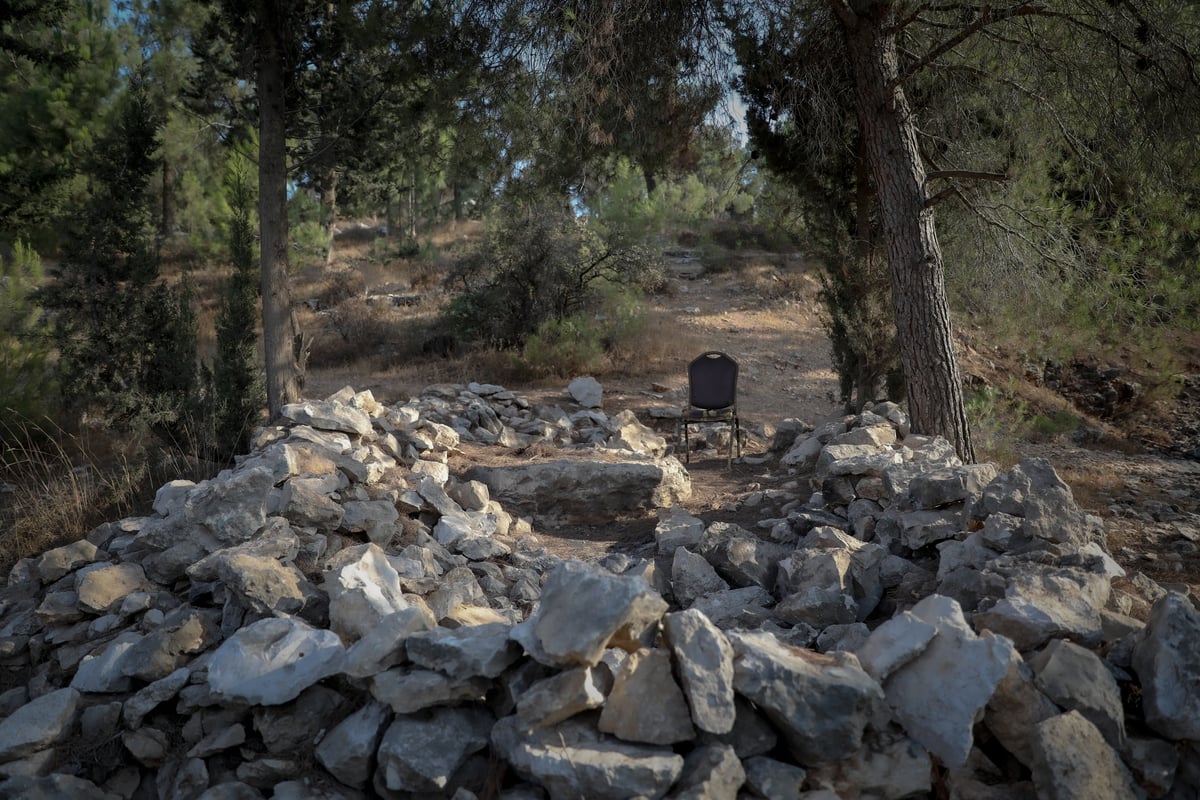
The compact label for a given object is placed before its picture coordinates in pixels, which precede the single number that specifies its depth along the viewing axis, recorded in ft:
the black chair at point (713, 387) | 25.09
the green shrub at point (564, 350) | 37.42
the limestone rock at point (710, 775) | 8.13
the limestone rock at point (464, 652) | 9.48
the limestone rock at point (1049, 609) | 10.04
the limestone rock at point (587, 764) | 8.27
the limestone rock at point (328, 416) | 19.93
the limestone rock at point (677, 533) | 16.29
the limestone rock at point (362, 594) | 11.52
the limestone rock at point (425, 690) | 9.50
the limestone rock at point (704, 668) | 8.67
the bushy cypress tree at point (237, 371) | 22.74
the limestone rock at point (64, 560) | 14.74
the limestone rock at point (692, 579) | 14.03
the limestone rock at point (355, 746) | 9.53
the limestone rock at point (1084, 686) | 9.07
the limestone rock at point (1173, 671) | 8.95
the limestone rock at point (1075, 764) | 8.29
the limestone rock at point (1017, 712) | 9.02
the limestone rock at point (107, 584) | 13.46
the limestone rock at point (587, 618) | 8.89
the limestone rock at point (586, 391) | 32.47
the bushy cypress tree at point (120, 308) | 24.17
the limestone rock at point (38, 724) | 10.62
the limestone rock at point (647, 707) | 8.72
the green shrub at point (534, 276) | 40.86
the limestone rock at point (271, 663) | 10.39
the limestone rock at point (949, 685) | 8.77
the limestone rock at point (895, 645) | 9.29
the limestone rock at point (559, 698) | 8.69
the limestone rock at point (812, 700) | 8.67
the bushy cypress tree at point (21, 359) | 26.37
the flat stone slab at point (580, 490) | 20.62
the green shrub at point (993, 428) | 23.93
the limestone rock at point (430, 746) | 9.09
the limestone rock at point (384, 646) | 9.94
